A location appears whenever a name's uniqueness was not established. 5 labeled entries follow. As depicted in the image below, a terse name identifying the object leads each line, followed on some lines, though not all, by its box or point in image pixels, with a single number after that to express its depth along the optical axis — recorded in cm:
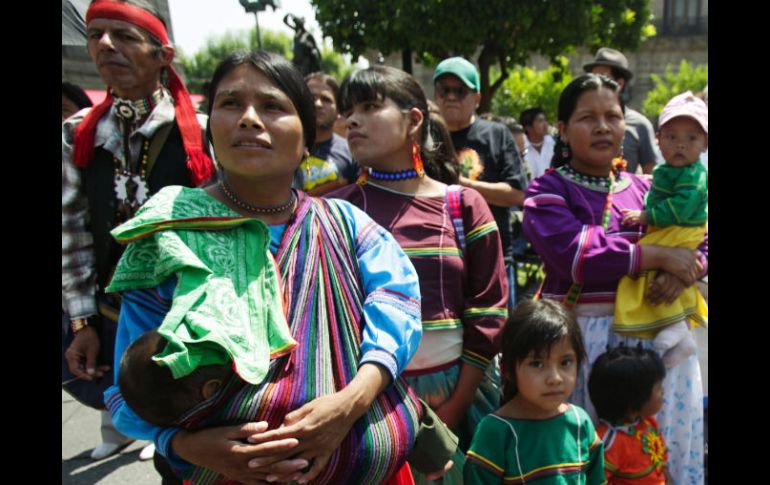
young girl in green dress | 202
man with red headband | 240
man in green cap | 350
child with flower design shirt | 239
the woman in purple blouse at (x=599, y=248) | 236
